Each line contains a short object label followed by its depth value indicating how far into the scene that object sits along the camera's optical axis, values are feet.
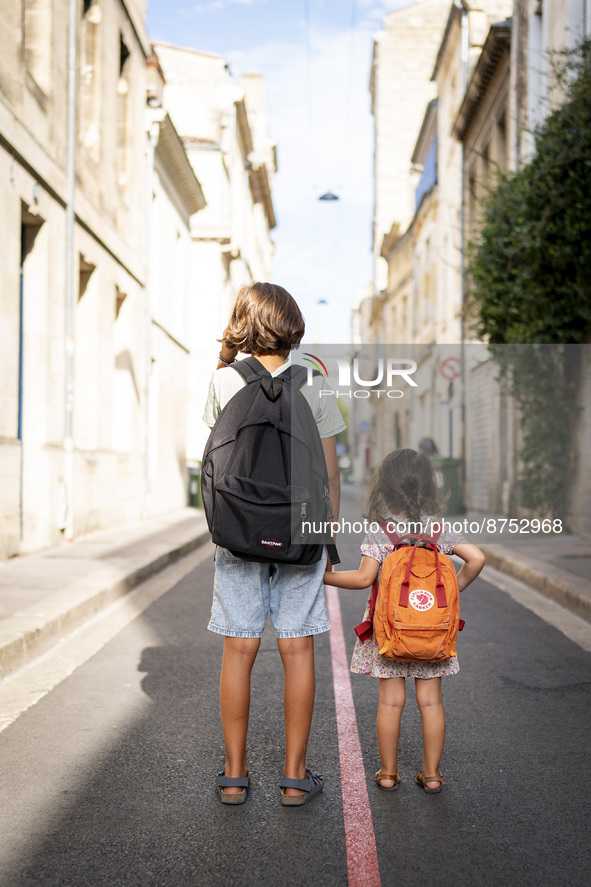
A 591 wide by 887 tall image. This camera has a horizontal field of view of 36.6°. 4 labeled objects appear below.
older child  10.66
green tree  36.78
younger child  11.07
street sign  58.67
